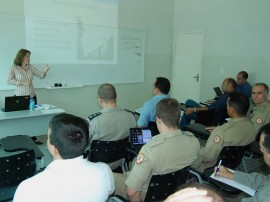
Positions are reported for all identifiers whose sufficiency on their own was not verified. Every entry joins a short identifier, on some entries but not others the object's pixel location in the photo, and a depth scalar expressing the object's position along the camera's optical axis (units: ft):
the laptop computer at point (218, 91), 17.38
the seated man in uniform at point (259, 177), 4.92
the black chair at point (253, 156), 9.49
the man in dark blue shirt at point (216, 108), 13.52
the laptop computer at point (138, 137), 7.71
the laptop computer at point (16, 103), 11.66
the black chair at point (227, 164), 6.16
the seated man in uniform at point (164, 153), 5.49
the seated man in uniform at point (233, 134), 7.54
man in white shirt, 3.90
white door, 21.18
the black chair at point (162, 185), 5.44
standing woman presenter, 13.71
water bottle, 12.47
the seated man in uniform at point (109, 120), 7.98
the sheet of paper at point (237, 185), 5.88
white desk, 11.23
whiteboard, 14.94
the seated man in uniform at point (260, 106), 10.82
